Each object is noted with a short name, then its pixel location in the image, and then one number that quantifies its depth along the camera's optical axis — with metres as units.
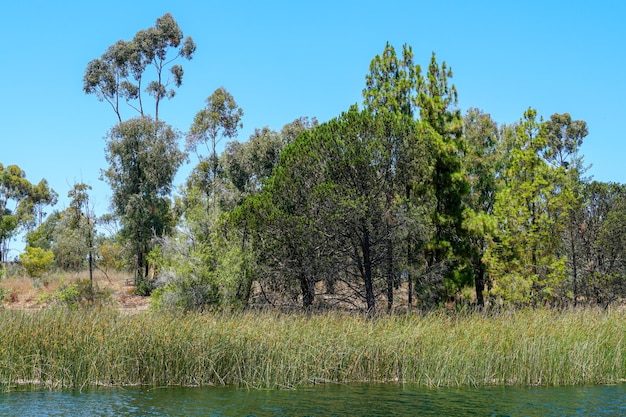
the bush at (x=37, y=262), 52.47
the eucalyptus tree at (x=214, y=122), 48.41
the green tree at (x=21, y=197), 80.50
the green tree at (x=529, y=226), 30.14
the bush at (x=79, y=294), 32.44
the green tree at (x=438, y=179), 33.12
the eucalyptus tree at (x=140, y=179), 46.34
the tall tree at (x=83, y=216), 47.62
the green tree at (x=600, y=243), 36.44
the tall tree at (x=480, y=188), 33.19
